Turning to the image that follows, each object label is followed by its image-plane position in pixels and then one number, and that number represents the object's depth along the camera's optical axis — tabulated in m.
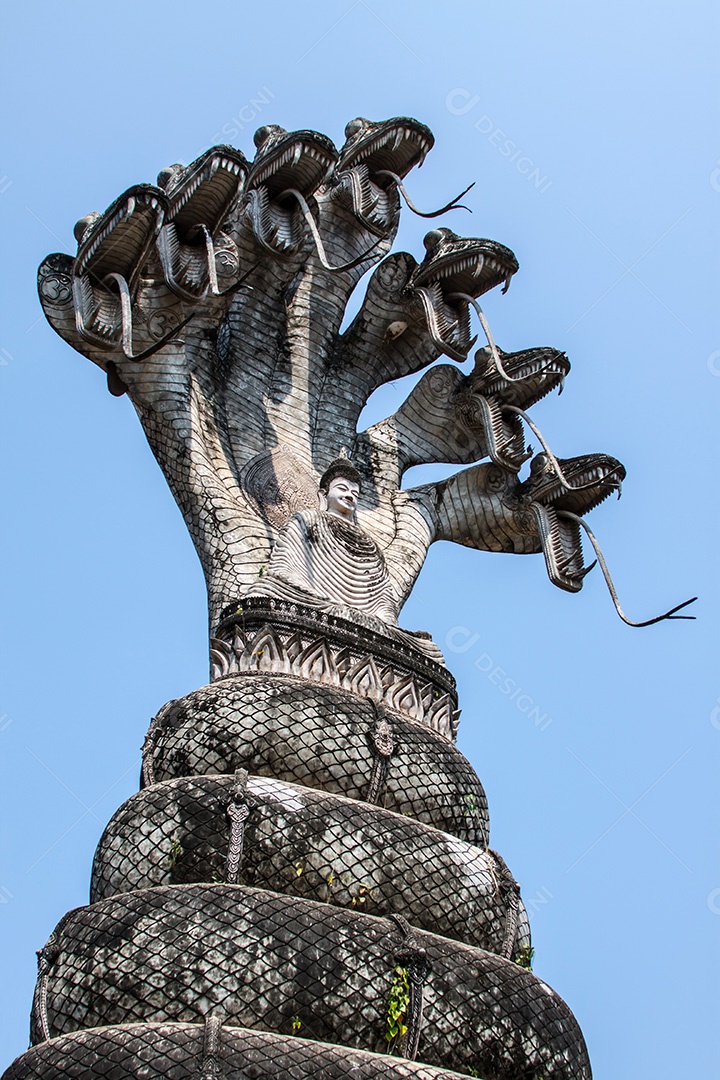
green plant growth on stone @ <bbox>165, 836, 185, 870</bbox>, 9.75
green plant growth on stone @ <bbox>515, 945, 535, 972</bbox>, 10.38
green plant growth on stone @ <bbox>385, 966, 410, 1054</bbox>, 8.90
